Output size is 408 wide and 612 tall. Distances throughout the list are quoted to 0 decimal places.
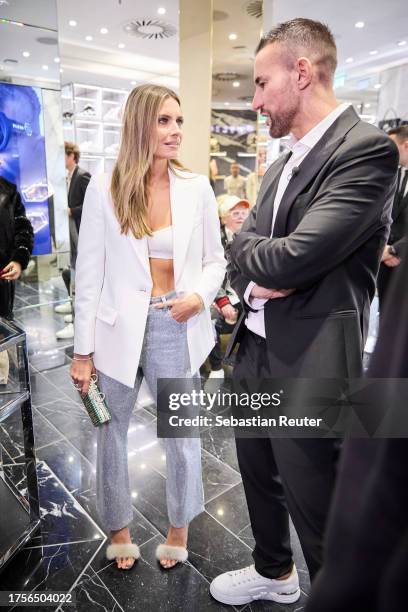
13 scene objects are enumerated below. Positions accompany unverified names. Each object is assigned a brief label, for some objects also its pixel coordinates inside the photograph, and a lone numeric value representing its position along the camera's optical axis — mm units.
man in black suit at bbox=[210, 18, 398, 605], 1126
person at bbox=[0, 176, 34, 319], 2877
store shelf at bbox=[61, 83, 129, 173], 10672
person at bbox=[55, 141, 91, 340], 4362
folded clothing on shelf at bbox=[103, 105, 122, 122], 10781
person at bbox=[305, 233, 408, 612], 355
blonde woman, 1551
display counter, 1666
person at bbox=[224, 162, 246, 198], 4156
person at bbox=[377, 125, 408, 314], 3430
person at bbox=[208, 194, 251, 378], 2932
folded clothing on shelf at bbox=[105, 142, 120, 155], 11047
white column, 3410
